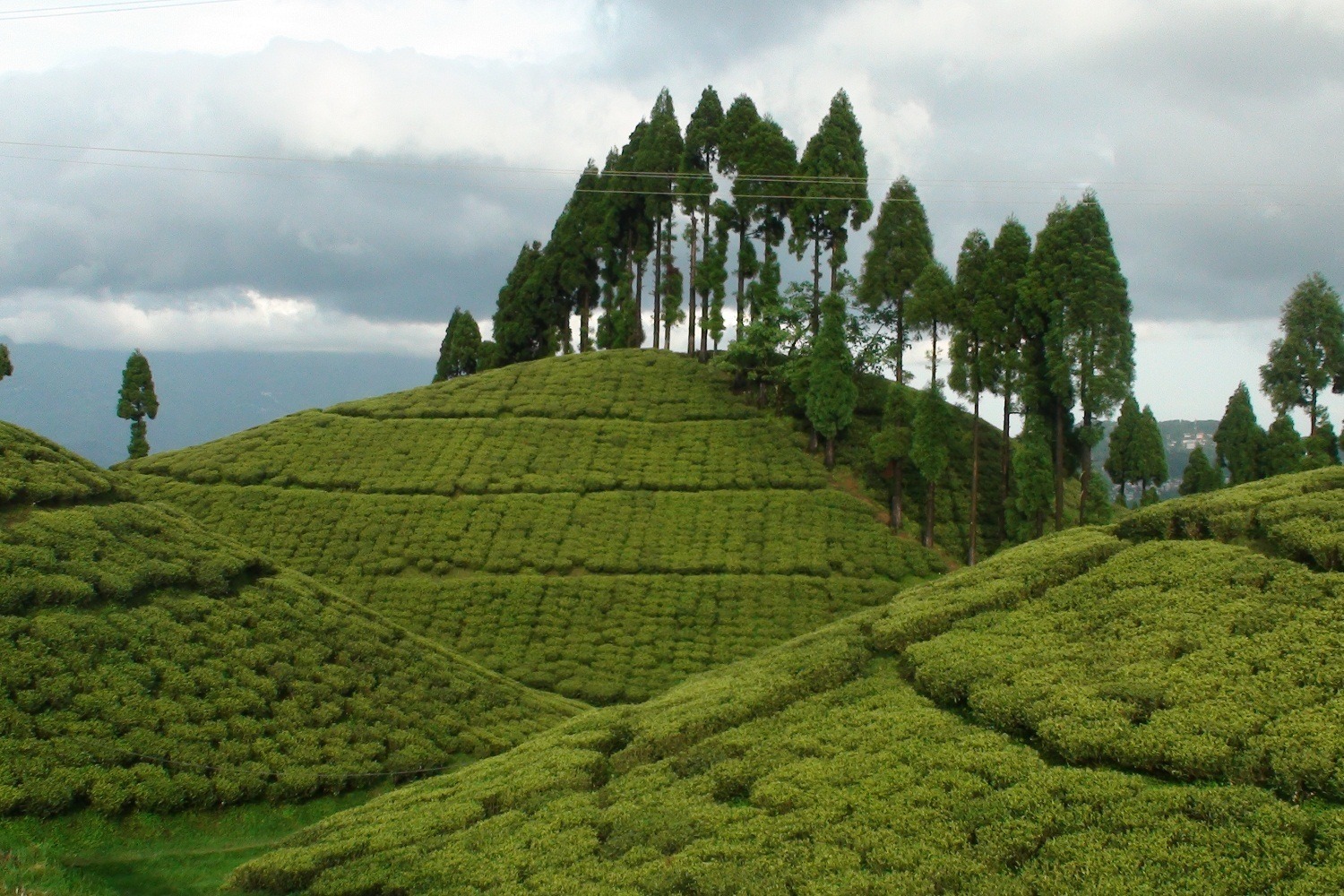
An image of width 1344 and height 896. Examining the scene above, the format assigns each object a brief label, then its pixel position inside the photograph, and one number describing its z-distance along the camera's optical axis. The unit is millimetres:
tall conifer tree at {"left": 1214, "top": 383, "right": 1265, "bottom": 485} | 40312
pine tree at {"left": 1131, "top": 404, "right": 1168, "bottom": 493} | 46156
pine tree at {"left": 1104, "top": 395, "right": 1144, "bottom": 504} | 46750
